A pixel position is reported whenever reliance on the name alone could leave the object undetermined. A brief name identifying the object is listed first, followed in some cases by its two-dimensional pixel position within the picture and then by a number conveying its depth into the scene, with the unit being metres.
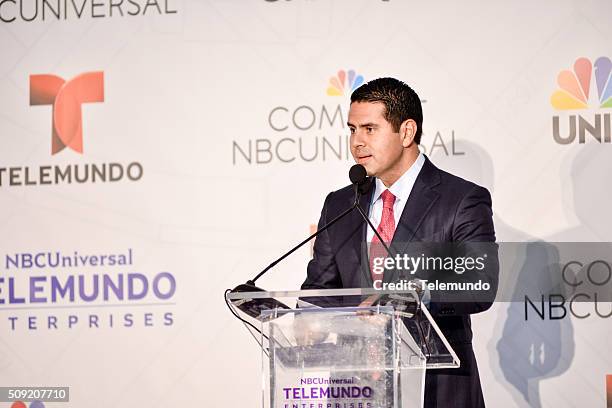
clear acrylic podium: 5.62
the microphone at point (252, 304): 6.18
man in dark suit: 8.77
